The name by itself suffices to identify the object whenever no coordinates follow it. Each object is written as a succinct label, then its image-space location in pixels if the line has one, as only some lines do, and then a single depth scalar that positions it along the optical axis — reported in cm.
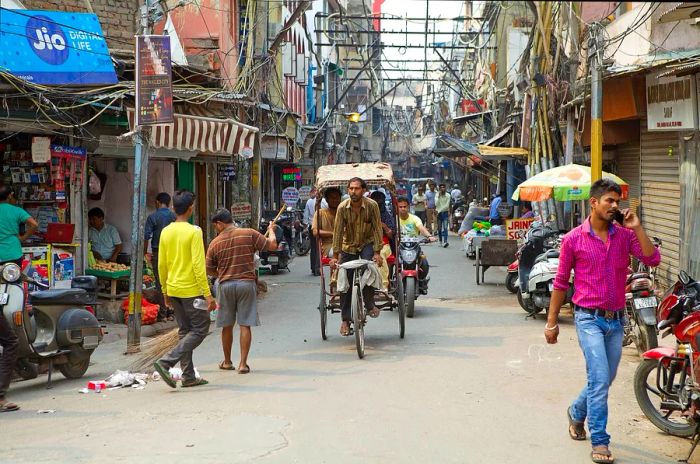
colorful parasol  1427
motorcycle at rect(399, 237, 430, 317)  1321
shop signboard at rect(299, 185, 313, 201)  2847
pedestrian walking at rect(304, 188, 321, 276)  1984
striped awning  1360
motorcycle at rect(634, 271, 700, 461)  604
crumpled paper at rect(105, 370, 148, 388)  880
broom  948
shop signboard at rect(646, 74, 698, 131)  1210
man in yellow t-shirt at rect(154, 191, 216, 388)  862
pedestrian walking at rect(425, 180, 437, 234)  3088
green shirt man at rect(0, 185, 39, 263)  963
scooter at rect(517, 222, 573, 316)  1239
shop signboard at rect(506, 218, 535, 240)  1775
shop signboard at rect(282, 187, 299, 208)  2418
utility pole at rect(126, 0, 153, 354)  1065
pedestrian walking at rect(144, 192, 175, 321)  1341
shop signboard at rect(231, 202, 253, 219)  1731
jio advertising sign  1220
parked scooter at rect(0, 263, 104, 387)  823
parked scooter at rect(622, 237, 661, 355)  879
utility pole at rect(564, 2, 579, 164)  1655
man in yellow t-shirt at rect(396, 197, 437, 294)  1391
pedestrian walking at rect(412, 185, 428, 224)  3027
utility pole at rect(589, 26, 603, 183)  1246
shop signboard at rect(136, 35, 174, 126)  1043
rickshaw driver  1056
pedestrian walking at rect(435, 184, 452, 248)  2812
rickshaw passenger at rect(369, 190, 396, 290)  1167
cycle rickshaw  1023
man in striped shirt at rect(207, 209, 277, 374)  916
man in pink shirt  599
